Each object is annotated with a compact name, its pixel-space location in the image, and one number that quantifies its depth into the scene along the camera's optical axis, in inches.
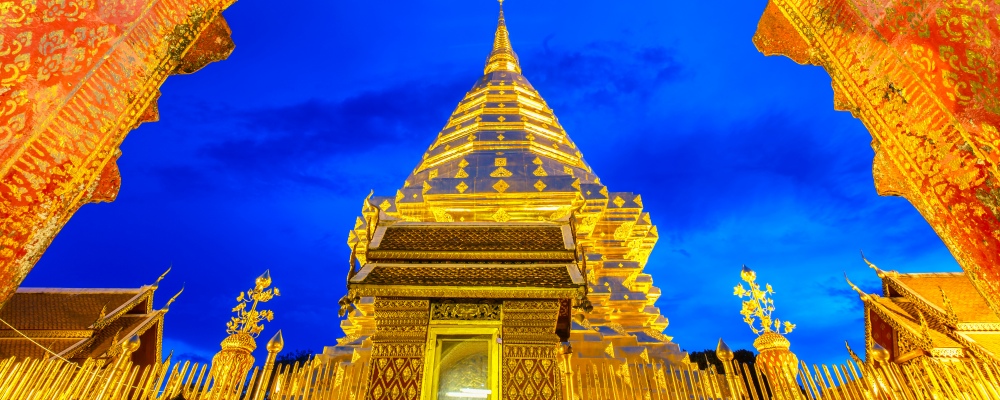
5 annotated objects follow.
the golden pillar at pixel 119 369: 195.0
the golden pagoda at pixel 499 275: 201.0
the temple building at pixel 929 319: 298.8
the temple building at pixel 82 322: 339.3
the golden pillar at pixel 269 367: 222.2
